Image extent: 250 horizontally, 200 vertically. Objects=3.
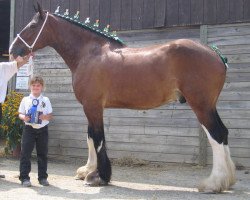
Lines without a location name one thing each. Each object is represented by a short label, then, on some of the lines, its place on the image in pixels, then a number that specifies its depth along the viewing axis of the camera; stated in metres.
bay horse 4.91
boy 5.22
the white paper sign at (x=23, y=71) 8.97
